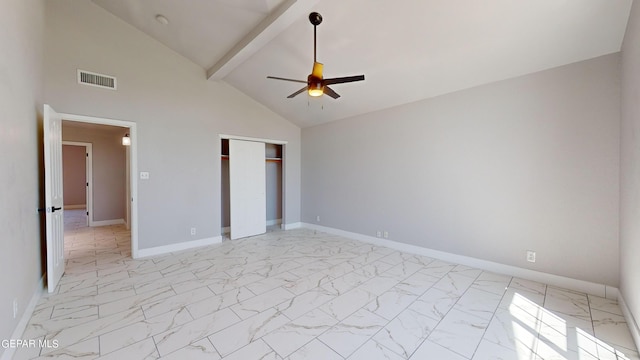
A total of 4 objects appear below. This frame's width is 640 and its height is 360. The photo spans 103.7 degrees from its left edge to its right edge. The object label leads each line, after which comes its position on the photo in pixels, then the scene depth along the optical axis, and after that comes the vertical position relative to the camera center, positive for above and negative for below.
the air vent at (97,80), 3.70 +1.50
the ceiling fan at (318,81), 2.78 +1.08
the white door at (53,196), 2.85 -0.21
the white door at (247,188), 5.52 -0.22
